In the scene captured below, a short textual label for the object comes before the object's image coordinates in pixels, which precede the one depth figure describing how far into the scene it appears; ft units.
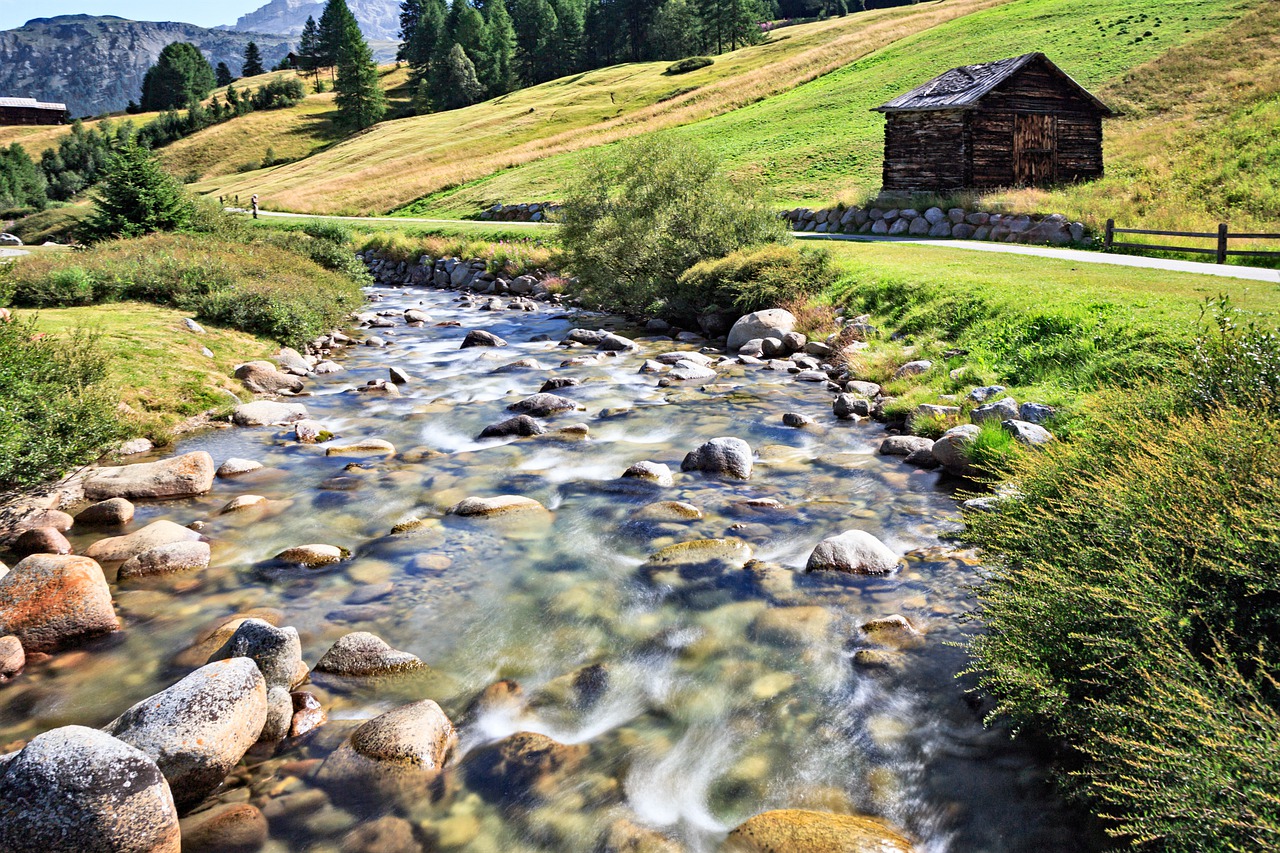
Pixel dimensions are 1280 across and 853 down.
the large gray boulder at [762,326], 65.62
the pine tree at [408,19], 443.32
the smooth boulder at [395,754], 18.57
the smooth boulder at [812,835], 16.20
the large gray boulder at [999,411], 36.45
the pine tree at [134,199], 84.17
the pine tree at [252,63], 474.25
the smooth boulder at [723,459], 37.58
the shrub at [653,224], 78.69
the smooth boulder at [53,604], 23.18
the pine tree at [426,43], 378.12
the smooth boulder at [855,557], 27.48
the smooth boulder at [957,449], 35.29
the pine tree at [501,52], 348.79
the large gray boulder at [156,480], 35.19
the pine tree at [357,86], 315.58
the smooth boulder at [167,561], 28.07
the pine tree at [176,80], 428.97
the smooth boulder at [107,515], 32.35
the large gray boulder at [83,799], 14.90
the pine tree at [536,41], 360.48
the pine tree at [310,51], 451.53
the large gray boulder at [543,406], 49.32
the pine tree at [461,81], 336.08
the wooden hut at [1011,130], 112.06
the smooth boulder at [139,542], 28.96
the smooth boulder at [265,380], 54.60
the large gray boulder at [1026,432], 32.45
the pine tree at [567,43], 359.66
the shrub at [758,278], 70.13
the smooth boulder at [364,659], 22.66
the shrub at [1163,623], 12.71
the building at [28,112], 437.58
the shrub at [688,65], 287.07
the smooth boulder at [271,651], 21.47
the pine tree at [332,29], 362.74
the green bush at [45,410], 29.66
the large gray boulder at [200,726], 17.66
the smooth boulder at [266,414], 47.21
